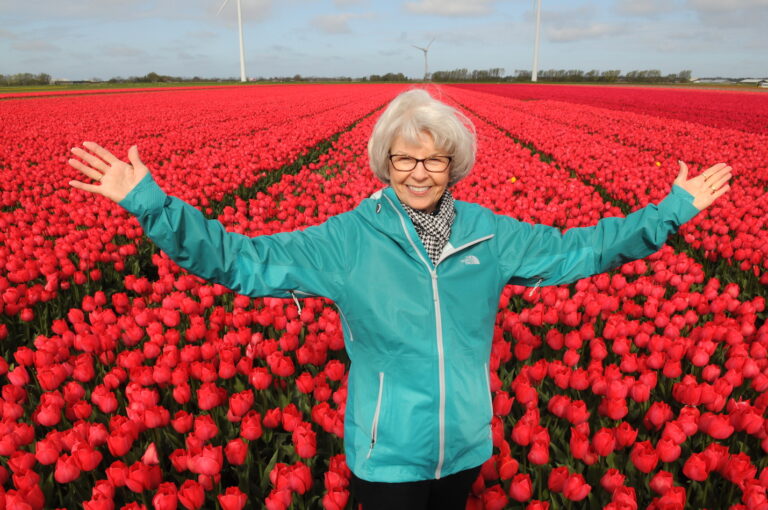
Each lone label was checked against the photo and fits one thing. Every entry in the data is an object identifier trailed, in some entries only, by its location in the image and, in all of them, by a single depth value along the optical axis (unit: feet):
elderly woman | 5.23
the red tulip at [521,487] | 5.81
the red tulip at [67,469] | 5.89
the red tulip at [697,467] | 5.95
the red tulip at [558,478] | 5.90
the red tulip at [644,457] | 6.08
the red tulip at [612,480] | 5.82
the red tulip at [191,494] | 5.62
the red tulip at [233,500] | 5.41
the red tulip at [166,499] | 5.43
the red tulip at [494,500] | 5.83
